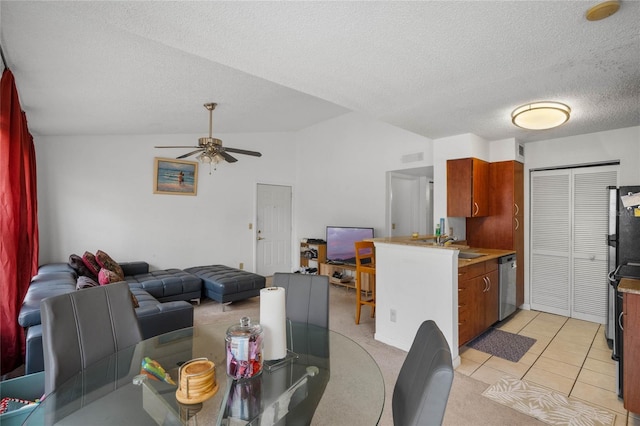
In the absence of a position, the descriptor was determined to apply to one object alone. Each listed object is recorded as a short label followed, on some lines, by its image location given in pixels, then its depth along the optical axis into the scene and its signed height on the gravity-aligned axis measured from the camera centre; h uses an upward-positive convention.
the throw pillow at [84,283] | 2.52 -0.61
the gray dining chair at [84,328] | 1.39 -0.61
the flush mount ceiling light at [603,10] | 1.36 +0.98
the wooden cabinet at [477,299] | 2.78 -0.82
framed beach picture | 5.00 +0.63
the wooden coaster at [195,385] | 1.18 -0.68
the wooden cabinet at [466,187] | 3.52 +0.37
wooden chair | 3.52 -0.75
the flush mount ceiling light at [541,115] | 2.48 +0.87
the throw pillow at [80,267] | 3.66 -0.68
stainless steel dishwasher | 3.44 -0.78
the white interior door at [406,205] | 5.36 +0.21
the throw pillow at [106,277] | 2.75 -0.61
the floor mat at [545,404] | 1.93 -1.28
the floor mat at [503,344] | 2.82 -1.26
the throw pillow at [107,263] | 3.76 -0.65
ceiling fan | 3.36 +0.72
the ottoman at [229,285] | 3.99 -0.97
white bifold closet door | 3.50 -0.27
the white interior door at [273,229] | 6.21 -0.31
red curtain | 2.03 -0.15
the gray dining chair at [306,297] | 2.09 -0.58
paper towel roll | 1.34 -0.49
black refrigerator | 2.62 -0.17
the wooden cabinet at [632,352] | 1.85 -0.82
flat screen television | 5.18 -0.46
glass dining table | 1.14 -0.77
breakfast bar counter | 2.60 -0.66
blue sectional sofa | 2.08 -0.90
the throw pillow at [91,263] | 3.70 -0.63
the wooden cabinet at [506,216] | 3.78 +0.03
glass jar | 1.25 -0.58
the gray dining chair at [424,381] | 0.84 -0.52
